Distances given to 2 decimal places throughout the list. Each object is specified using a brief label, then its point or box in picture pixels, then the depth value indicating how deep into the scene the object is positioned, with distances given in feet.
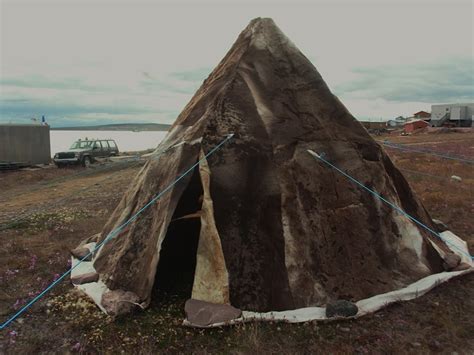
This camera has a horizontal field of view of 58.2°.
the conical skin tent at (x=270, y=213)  19.48
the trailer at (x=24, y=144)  92.89
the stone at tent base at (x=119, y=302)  19.45
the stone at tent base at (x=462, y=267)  23.22
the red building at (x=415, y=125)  236.88
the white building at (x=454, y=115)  228.22
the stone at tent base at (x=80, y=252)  27.27
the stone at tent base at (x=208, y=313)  18.12
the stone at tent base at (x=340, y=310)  18.56
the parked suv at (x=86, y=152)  95.55
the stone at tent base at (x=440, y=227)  29.47
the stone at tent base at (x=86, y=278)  22.93
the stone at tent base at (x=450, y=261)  23.17
